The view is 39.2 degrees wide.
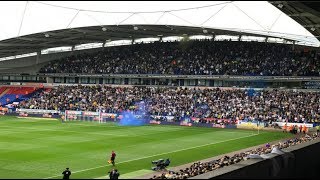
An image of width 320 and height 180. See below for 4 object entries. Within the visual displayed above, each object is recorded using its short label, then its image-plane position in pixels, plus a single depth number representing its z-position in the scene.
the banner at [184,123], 54.28
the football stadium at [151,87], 29.53
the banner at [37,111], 65.64
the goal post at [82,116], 60.31
